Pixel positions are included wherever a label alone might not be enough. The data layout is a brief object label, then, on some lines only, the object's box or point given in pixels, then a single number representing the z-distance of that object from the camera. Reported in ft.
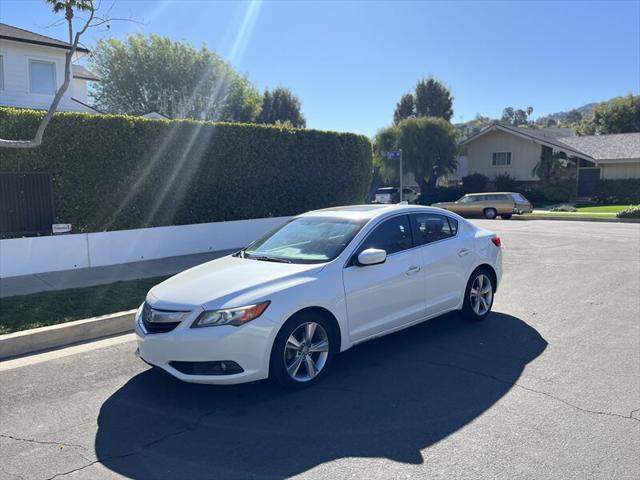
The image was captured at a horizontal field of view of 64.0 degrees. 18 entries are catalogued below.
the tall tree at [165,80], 127.95
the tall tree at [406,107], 190.29
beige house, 115.65
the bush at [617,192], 109.91
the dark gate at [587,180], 119.28
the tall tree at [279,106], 180.65
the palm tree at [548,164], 121.39
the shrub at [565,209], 97.38
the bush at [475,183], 128.77
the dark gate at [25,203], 32.09
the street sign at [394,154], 69.85
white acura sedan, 13.70
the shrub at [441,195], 126.11
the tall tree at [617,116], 185.98
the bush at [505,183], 126.72
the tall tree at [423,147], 125.90
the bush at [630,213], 78.84
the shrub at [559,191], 118.11
